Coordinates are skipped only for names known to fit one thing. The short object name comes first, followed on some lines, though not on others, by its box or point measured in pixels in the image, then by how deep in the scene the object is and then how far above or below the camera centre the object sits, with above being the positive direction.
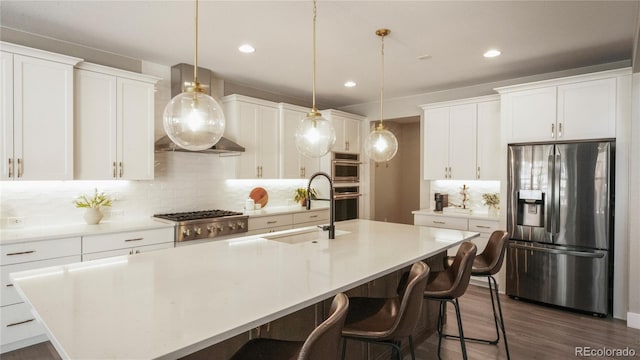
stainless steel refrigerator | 3.46 -0.48
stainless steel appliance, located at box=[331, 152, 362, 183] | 5.64 +0.18
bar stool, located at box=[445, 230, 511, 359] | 2.69 -0.67
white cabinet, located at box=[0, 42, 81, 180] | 2.80 +0.53
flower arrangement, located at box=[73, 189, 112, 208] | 3.40 -0.24
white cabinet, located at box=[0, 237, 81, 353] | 2.67 -0.73
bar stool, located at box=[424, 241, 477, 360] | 2.12 -0.69
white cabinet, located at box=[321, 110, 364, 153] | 5.64 +0.82
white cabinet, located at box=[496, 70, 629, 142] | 3.54 +0.76
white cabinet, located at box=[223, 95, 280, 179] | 4.50 +0.59
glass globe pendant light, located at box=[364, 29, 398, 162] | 3.11 +0.31
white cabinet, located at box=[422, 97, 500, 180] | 4.54 +0.53
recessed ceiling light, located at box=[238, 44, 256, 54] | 3.46 +1.30
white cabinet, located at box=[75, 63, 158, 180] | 3.26 +0.52
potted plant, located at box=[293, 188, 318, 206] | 5.49 -0.29
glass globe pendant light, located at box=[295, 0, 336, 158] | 2.55 +0.31
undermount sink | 2.62 -0.46
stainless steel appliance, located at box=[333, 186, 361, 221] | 5.68 -0.40
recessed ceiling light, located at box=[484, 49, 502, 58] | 3.60 +1.30
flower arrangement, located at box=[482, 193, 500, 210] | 4.70 -0.30
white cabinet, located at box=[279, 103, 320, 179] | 5.01 +0.44
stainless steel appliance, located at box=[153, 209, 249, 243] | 3.61 -0.50
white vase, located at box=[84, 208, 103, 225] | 3.37 -0.37
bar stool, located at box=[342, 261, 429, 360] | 1.60 -0.71
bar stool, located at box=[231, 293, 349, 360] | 1.10 -0.58
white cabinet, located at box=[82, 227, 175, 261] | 3.03 -0.61
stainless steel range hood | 3.73 +0.35
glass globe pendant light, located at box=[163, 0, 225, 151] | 1.85 +0.32
